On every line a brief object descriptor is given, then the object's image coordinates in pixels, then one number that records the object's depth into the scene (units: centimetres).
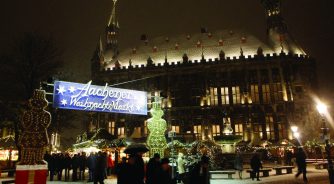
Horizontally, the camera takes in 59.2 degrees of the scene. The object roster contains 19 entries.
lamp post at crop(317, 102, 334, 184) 1044
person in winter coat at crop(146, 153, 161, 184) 634
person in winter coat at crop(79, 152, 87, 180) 1788
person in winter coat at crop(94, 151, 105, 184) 1319
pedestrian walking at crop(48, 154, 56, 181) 1741
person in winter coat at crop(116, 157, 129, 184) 595
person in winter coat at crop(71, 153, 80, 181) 1762
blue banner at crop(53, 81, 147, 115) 1120
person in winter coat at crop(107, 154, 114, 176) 2077
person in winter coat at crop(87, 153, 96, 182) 1495
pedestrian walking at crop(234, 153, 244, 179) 1673
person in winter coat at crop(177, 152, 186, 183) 1357
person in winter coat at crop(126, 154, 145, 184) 597
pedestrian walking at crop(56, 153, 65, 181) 1774
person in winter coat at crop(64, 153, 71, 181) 1816
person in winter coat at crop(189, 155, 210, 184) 719
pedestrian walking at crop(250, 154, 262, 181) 1533
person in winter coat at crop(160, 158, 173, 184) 633
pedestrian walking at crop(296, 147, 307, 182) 1368
